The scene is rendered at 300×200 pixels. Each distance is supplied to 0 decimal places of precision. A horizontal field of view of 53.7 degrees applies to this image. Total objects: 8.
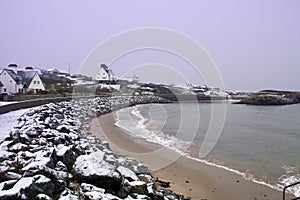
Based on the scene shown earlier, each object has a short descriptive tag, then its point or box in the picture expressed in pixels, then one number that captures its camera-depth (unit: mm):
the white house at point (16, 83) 39938
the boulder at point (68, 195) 4125
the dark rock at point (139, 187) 5555
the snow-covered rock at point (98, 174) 5066
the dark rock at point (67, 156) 6086
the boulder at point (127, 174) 6106
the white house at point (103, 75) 68381
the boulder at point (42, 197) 4023
